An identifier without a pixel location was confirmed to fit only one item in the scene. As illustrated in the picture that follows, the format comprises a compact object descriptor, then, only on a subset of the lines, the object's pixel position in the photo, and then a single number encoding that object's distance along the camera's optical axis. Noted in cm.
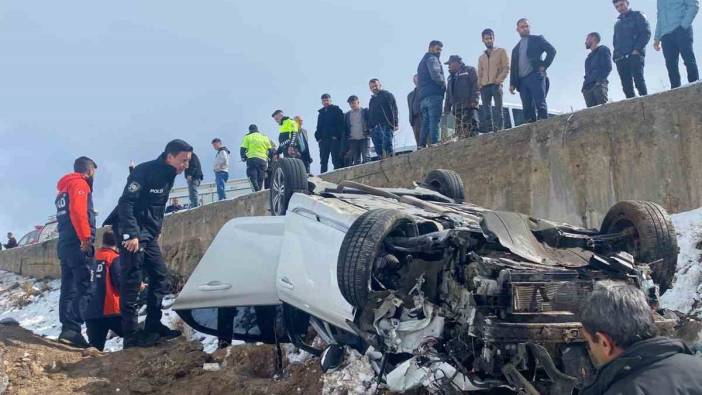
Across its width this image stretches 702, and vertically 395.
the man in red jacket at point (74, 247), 625
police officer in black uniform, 593
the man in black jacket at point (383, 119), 988
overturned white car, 367
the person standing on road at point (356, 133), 1040
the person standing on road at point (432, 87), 930
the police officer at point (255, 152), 1130
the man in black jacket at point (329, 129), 1038
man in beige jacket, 884
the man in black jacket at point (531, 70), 842
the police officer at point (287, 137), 1068
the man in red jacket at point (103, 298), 620
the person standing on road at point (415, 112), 1005
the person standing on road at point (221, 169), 1224
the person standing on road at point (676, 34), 743
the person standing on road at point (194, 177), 1112
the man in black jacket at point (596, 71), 819
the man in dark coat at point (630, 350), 188
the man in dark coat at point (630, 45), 775
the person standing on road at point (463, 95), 902
